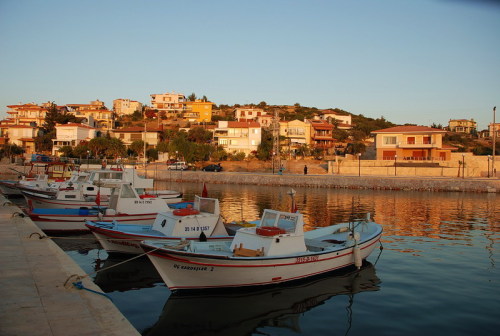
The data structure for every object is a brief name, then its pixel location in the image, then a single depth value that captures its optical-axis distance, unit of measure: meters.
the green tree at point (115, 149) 92.19
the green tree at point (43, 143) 101.88
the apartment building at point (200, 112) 134.88
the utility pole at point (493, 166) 66.15
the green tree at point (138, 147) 96.75
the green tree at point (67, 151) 91.50
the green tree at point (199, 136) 103.75
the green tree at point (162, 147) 95.56
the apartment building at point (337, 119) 125.47
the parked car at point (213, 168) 80.38
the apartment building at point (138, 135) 104.75
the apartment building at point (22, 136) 103.81
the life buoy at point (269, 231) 14.30
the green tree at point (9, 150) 96.75
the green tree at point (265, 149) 86.69
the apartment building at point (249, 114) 122.16
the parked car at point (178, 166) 80.49
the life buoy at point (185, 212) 17.89
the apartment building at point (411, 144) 76.06
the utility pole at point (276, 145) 77.12
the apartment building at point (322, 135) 97.81
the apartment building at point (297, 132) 97.38
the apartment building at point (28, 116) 117.56
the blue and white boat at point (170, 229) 17.47
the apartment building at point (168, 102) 145.88
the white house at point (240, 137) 94.38
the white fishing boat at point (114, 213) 22.62
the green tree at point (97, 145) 92.38
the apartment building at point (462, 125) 159.81
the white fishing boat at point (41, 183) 37.34
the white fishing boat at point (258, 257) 12.98
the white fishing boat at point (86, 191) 28.47
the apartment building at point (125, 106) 157.00
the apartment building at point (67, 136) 99.19
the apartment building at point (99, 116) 124.94
